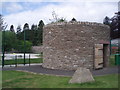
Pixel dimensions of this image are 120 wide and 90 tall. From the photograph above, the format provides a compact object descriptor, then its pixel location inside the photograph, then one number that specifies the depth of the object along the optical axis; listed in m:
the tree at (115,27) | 26.24
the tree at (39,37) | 51.89
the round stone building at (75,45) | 12.60
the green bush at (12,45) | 35.32
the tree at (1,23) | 27.69
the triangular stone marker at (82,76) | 7.74
